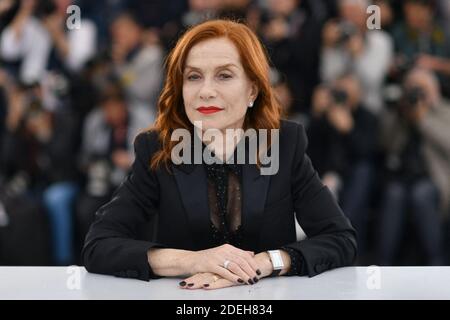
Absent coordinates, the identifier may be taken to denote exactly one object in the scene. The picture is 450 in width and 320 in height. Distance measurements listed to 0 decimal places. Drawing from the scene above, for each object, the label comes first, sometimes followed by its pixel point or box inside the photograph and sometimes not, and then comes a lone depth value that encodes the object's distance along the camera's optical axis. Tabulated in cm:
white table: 312
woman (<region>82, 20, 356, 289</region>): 372
